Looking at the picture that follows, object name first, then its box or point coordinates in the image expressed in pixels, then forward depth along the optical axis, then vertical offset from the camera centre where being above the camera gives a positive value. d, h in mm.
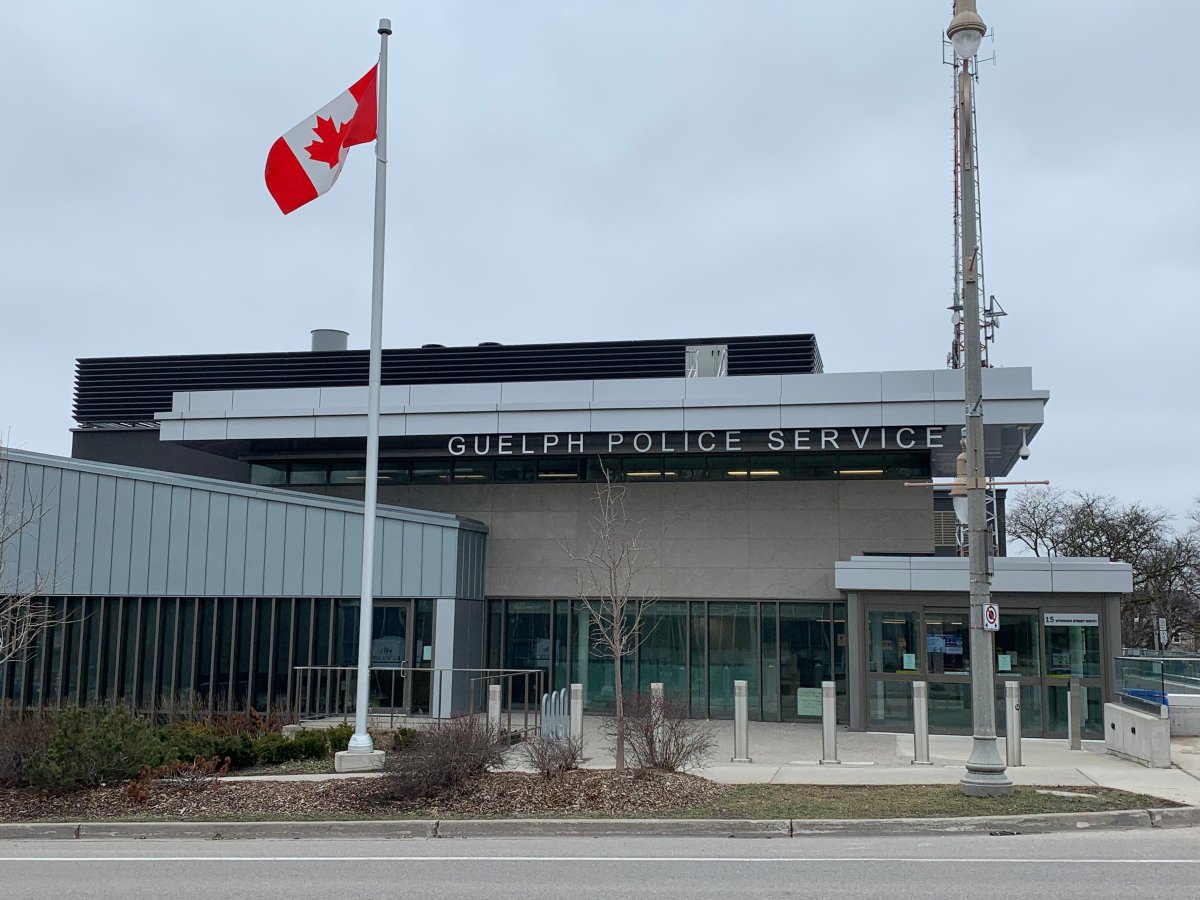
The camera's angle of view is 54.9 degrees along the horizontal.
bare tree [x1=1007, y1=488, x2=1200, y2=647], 54688 +3249
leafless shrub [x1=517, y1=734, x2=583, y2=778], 14297 -1814
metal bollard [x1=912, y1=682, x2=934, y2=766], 17703 -1787
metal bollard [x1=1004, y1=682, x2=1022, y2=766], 17219 -1644
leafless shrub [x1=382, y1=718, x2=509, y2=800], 13461 -1806
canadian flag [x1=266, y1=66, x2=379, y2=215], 16766 +6700
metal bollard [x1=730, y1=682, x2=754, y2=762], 17984 -1744
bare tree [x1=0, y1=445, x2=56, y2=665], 23266 +624
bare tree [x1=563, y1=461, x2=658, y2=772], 24625 +1024
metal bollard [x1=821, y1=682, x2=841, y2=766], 17703 -1756
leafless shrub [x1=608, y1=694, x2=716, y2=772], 14617 -1607
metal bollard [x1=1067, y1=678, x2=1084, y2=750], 19328 -1715
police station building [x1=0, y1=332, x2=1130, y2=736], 22109 +1289
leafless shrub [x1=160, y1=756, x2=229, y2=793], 14372 -2179
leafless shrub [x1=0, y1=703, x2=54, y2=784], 14680 -1765
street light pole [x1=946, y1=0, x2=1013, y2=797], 13469 +1352
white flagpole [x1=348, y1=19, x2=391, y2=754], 16156 +2531
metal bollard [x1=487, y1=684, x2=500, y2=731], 17172 -1413
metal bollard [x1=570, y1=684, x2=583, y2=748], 17844 -1513
